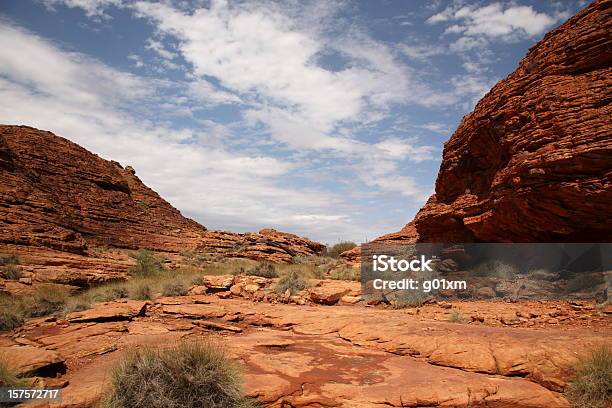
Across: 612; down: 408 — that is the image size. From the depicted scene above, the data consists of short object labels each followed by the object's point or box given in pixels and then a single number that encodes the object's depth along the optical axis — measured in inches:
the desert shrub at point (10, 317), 333.1
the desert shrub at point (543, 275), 457.1
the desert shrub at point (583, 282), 405.7
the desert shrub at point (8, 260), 588.5
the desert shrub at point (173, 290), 526.3
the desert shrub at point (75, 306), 392.8
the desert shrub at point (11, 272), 505.4
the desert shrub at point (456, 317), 355.3
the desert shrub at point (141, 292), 475.8
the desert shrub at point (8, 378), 184.2
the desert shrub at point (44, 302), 394.3
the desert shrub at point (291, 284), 536.1
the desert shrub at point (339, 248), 1222.3
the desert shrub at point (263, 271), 677.3
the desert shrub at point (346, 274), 674.4
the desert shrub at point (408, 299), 461.7
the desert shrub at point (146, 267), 691.6
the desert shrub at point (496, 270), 500.5
